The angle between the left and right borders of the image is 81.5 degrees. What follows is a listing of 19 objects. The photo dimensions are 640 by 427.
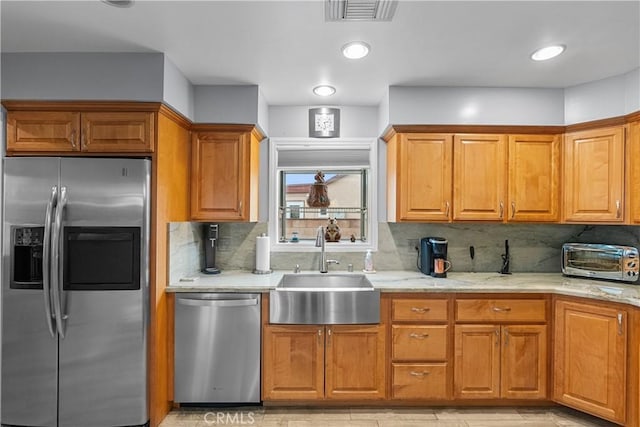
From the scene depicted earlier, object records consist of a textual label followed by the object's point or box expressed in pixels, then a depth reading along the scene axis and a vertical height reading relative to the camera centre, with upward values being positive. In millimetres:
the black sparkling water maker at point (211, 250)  3126 -322
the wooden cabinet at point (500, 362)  2619 -1038
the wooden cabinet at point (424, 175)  2918 +310
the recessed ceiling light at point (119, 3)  1754 +998
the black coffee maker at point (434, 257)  2990 -346
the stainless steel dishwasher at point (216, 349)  2600 -956
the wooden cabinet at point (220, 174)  2939 +310
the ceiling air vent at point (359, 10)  1719 +980
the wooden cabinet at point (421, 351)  2631 -973
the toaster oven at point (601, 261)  2654 -342
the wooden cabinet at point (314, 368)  2633 -1097
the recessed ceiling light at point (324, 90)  2895 +984
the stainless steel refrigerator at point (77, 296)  2277 -523
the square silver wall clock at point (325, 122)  3330 +821
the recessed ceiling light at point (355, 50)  2167 +983
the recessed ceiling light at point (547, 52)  2219 +1000
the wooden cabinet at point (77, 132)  2334 +500
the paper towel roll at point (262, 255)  3195 -363
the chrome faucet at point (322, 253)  3195 -342
